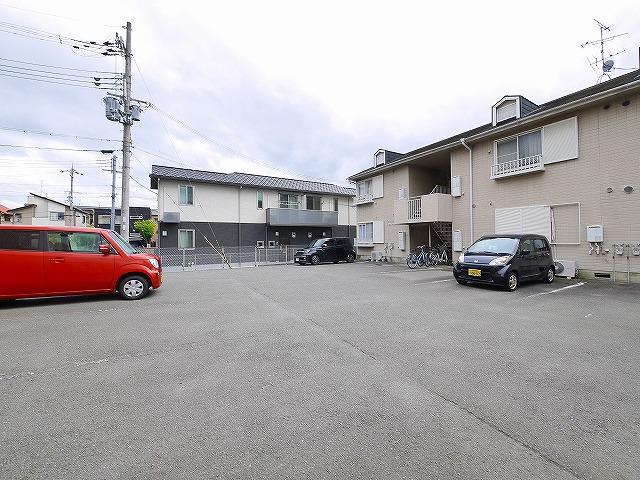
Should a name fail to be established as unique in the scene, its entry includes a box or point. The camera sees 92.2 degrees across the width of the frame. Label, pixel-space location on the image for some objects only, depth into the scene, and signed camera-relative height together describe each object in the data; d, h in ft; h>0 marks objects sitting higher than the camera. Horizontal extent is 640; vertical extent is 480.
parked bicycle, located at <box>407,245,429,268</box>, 48.19 -2.40
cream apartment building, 30.81 +7.48
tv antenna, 45.19 +26.51
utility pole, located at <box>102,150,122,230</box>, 64.65 +13.25
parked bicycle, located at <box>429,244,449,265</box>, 49.60 -1.96
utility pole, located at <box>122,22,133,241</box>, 42.60 +15.32
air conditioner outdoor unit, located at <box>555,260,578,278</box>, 33.37 -2.91
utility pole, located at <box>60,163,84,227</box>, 111.56 +27.38
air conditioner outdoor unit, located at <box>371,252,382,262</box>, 61.67 -2.29
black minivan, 59.77 -1.28
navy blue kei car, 27.07 -1.74
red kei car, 21.49 -1.09
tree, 98.99 +6.48
